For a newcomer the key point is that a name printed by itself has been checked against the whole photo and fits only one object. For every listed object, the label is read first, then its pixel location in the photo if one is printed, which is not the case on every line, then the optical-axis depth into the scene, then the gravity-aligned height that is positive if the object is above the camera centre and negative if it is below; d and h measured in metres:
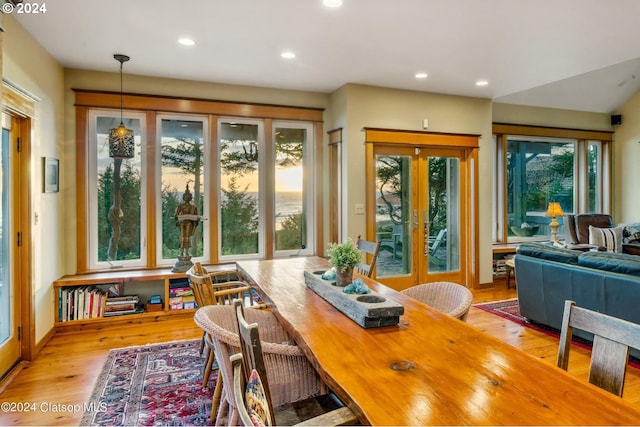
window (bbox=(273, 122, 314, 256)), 4.97 +0.33
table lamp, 5.67 -0.06
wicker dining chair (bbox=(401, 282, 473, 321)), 2.02 -0.50
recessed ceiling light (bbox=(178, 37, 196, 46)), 3.34 +1.56
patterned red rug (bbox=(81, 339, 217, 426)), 2.30 -1.24
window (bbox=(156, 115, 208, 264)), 4.50 +0.46
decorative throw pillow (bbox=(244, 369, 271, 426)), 1.04 -0.55
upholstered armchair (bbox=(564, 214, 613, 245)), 5.95 -0.24
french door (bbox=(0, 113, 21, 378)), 2.95 -0.25
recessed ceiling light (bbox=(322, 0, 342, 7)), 2.69 +1.52
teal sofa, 2.92 -0.64
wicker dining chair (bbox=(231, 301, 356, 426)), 1.04 -0.50
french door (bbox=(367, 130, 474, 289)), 5.03 -0.03
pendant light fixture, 4.04 +0.78
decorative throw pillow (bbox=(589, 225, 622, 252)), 5.44 -0.42
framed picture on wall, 3.49 +0.39
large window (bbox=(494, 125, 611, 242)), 6.31 +0.56
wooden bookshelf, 3.84 -0.80
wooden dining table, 0.97 -0.52
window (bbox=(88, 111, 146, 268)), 4.23 +0.17
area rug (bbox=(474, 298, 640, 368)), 3.40 -1.19
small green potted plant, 2.02 -0.26
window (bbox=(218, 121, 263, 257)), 4.74 +0.31
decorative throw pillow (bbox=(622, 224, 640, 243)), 5.66 -0.38
